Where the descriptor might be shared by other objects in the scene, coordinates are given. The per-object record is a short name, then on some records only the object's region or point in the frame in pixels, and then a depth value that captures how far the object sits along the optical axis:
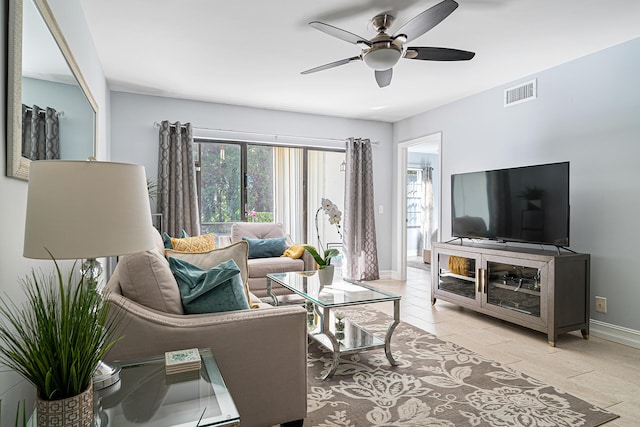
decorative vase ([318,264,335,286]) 3.16
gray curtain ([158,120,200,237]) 4.70
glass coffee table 2.53
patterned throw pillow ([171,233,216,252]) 4.03
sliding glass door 5.23
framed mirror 1.22
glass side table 1.12
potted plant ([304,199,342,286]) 3.16
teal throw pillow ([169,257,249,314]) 1.81
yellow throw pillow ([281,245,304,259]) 4.66
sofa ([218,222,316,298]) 4.34
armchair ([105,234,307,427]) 1.57
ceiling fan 2.37
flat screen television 3.30
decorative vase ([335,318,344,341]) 2.89
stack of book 1.39
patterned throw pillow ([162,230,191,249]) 3.86
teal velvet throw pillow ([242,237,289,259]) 4.78
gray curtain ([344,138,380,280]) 5.81
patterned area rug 2.02
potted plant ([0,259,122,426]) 0.90
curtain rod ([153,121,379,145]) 5.01
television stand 3.15
